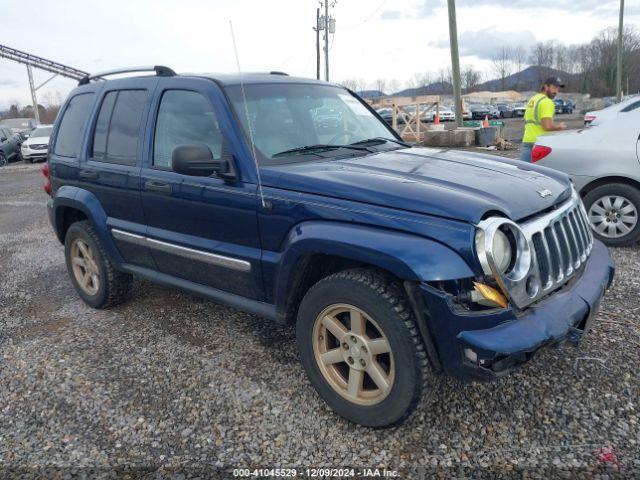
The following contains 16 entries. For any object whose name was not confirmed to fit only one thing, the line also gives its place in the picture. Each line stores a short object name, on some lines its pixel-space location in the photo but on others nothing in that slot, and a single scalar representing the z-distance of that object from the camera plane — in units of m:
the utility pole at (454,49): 15.33
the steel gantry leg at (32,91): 43.97
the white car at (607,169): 5.50
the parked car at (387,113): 33.78
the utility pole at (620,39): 32.06
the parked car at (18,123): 38.88
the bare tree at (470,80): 104.31
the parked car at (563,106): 52.31
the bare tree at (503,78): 105.66
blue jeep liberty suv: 2.38
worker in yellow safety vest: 7.04
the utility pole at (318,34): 33.81
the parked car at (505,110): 50.03
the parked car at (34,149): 20.77
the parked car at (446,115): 49.00
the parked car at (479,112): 48.22
